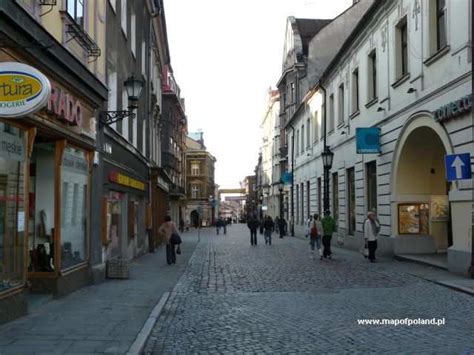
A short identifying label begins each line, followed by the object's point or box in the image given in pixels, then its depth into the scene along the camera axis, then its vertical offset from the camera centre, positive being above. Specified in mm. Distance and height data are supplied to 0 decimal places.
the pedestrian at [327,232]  21297 -773
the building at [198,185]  95125 +4121
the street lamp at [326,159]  25656 +2151
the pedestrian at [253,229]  31945 -1021
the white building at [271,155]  67188 +6810
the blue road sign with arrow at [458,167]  13276 +946
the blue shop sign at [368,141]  22359 +2531
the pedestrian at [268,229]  32625 -1056
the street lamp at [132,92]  15312 +3023
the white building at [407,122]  15078 +2769
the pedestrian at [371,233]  19688 -753
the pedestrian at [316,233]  21406 -822
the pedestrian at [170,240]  19672 -962
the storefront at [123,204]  15451 +200
